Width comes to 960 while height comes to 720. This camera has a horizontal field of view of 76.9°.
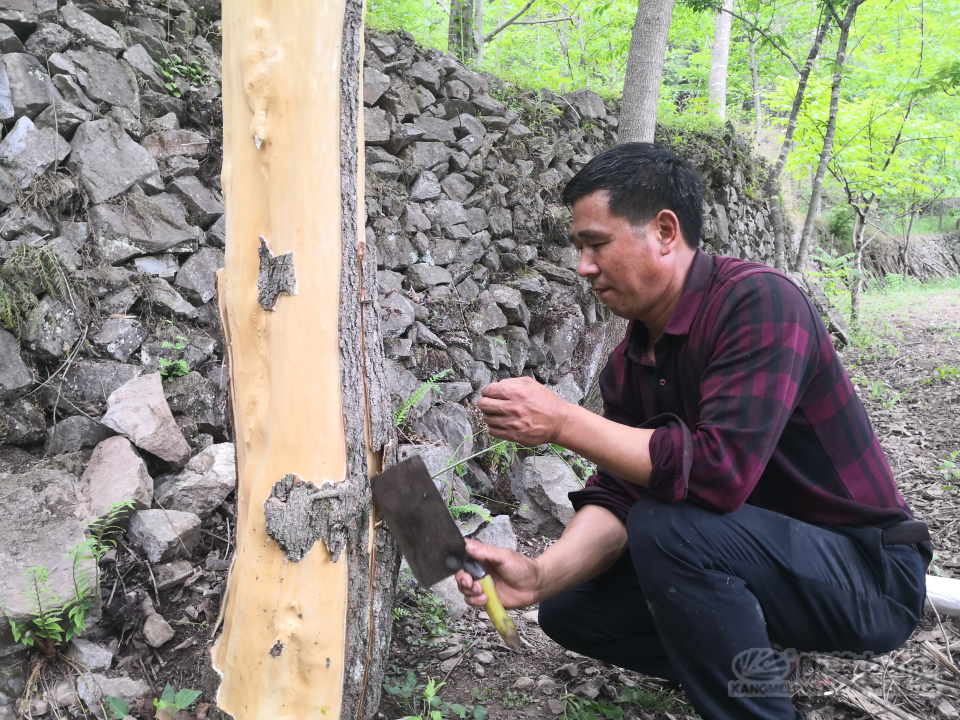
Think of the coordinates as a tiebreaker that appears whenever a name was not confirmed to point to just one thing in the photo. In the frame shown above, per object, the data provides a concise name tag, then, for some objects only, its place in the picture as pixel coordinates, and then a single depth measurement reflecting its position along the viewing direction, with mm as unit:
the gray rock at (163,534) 2256
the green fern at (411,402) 3088
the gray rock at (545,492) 3470
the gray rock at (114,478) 2328
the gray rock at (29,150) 2915
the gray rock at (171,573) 2227
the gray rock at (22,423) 2586
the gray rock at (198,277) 3283
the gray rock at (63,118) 3100
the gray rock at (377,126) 4453
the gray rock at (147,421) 2633
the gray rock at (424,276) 4266
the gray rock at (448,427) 3525
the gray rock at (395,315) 3789
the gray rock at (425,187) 4559
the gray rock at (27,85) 3033
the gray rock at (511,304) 4570
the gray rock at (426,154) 4660
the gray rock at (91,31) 3354
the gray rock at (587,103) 6145
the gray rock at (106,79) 3299
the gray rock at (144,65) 3498
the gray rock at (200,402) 2938
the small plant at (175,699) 1680
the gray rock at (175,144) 3488
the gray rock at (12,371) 2609
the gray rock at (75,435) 2648
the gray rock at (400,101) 4637
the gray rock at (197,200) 3445
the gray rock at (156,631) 2053
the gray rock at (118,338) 2918
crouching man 1636
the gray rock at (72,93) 3193
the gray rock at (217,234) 3498
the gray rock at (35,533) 1929
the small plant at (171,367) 2990
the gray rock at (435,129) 4785
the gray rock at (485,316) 4346
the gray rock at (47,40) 3193
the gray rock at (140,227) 3109
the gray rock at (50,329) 2740
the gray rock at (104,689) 1851
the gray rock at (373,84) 4500
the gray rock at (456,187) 4773
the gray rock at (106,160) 3137
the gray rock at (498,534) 3035
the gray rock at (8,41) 3059
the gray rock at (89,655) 1940
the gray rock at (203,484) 2529
